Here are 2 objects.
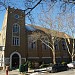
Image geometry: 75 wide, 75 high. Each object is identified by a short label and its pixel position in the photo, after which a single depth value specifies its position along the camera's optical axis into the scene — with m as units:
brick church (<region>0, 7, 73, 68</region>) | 17.28
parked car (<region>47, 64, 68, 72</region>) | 13.42
